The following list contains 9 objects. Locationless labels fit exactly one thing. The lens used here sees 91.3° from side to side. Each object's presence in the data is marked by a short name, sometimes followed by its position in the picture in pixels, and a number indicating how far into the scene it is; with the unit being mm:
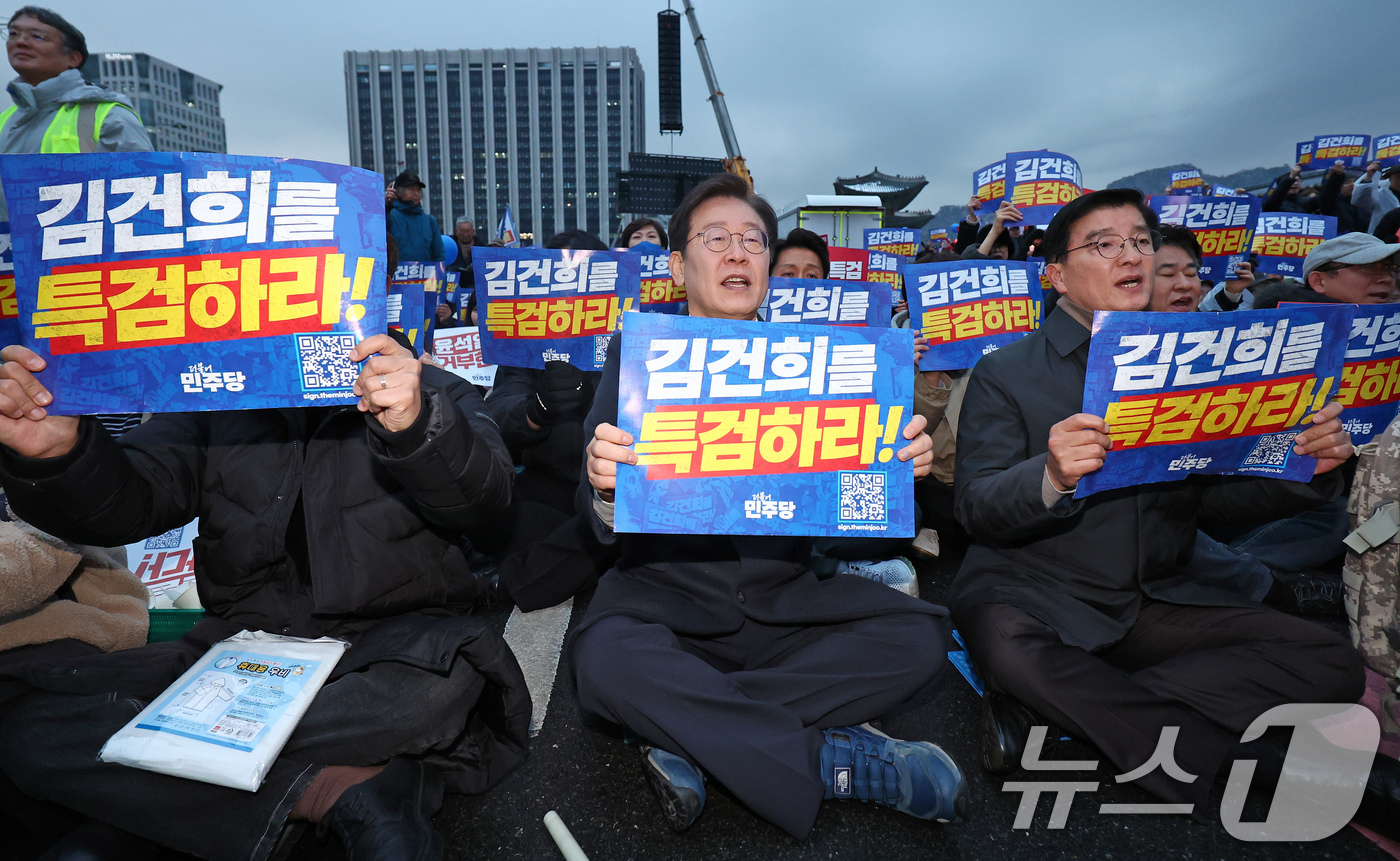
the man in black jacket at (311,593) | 1414
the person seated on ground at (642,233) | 5238
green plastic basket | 2346
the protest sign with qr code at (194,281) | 1393
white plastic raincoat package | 1356
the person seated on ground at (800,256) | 3945
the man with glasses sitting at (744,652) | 1570
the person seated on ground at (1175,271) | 3098
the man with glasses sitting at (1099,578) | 1729
